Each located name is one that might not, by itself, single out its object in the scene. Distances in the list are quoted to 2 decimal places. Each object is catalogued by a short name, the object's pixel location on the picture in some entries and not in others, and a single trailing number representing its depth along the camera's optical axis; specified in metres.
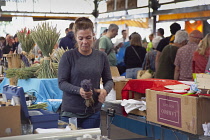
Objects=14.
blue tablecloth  4.73
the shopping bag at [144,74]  6.93
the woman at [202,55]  5.06
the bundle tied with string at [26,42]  5.40
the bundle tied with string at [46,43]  4.88
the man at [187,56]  5.38
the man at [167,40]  6.70
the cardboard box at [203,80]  3.14
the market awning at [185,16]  9.30
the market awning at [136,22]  11.76
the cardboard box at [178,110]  3.38
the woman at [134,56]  7.36
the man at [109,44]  6.68
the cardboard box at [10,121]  2.16
